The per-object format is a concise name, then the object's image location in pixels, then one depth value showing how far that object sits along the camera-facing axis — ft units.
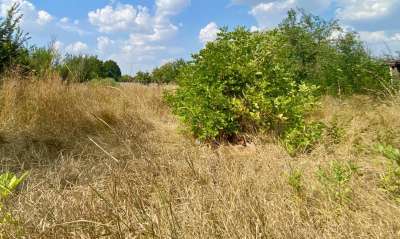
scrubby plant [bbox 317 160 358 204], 7.18
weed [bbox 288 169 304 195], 7.75
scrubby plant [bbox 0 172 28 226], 5.50
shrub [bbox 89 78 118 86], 25.91
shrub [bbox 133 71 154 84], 40.19
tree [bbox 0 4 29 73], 20.63
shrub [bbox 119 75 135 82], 38.94
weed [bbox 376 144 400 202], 7.23
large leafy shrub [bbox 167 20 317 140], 14.07
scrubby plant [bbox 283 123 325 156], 12.37
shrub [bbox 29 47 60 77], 20.34
